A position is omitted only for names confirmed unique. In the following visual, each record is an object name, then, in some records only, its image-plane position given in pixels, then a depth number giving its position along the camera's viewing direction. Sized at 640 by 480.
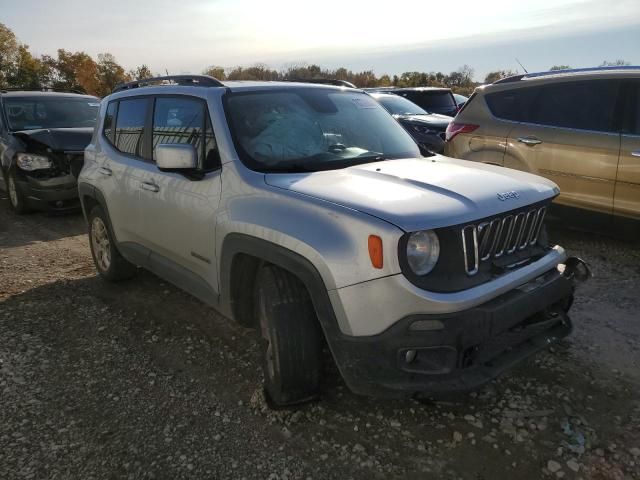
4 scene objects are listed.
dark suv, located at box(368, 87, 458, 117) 12.33
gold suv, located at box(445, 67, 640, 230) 4.99
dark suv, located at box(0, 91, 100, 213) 7.52
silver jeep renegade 2.38
